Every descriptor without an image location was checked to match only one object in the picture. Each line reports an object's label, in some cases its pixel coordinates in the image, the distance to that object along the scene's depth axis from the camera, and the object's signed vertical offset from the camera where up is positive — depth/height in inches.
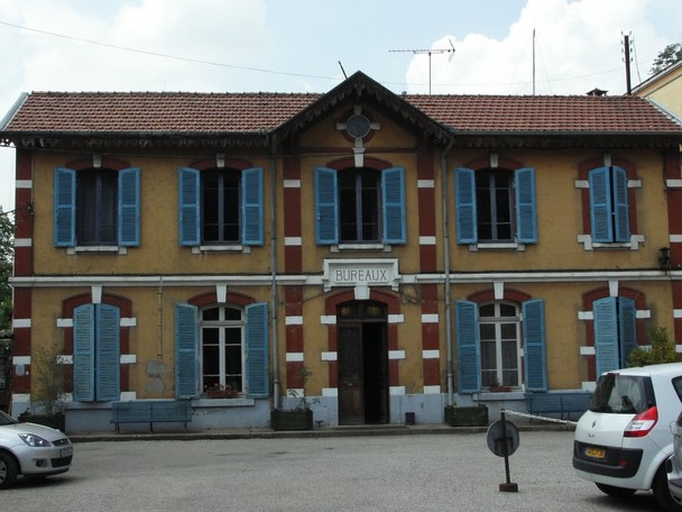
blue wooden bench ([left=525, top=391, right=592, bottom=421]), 911.7 -48.7
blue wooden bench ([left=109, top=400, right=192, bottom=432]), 879.1 -48.1
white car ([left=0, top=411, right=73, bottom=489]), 563.5 -54.3
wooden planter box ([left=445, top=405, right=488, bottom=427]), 880.3 -57.8
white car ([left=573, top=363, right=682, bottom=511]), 430.9 -38.0
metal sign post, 500.7 -44.3
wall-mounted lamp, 940.0 +87.7
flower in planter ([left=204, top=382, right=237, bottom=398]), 900.0 -31.8
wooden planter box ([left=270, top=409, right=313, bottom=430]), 870.4 -57.1
